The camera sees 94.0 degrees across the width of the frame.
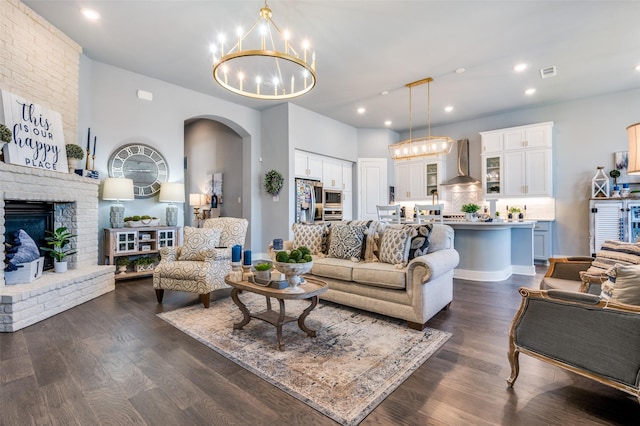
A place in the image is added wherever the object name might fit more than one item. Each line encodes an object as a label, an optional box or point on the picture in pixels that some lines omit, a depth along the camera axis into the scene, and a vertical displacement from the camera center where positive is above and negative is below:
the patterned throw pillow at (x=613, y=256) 2.12 -0.35
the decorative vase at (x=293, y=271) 2.34 -0.46
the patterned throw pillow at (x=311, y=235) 3.91 -0.31
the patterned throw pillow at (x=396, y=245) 3.08 -0.36
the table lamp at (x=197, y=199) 7.40 +0.36
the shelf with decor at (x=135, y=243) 4.34 -0.45
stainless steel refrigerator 6.25 +0.26
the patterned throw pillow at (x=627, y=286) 1.51 -0.40
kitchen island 4.58 -0.62
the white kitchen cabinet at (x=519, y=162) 5.97 +1.01
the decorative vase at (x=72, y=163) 3.88 +0.68
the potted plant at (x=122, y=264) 4.49 -0.75
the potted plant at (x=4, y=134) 2.95 +0.81
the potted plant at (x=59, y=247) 3.57 -0.40
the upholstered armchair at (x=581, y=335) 1.44 -0.67
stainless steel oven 7.00 +0.32
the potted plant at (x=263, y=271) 2.58 -0.50
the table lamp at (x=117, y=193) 4.30 +0.31
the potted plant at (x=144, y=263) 4.65 -0.78
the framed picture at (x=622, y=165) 5.46 +0.81
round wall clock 4.66 +0.77
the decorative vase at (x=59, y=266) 3.57 -0.61
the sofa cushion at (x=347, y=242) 3.50 -0.36
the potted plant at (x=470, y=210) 5.19 +0.01
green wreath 6.04 +0.64
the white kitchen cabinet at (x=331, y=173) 7.08 +0.95
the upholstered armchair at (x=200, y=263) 3.33 -0.58
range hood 7.09 +1.22
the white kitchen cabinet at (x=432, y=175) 7.44 +0.92
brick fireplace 2.77 -0.54
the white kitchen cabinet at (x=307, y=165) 6.34 +1.04
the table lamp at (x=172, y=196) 4.92 +0.29
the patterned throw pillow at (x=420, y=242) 3.09 -0.32
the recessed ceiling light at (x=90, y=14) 3.35 +2.29
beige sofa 2.71 -0.71
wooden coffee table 2.34 -0.72
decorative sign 3.19 +0.93
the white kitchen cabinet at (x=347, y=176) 7.67 +0.94
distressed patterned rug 1.78 -1.08
